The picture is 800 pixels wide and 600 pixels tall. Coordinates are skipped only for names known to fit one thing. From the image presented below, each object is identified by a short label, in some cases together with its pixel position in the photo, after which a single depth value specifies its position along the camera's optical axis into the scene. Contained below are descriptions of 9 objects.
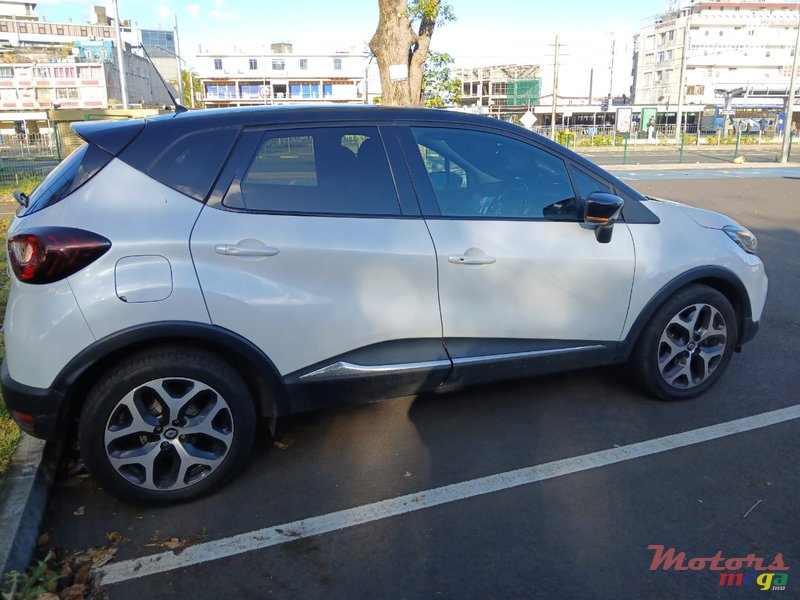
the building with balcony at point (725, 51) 91.31
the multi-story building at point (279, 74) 87.50
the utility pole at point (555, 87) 45.89
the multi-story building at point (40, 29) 108.25
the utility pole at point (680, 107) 55.97
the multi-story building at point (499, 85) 95.31
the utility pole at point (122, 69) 25.54
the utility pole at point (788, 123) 28.27
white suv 2.94
